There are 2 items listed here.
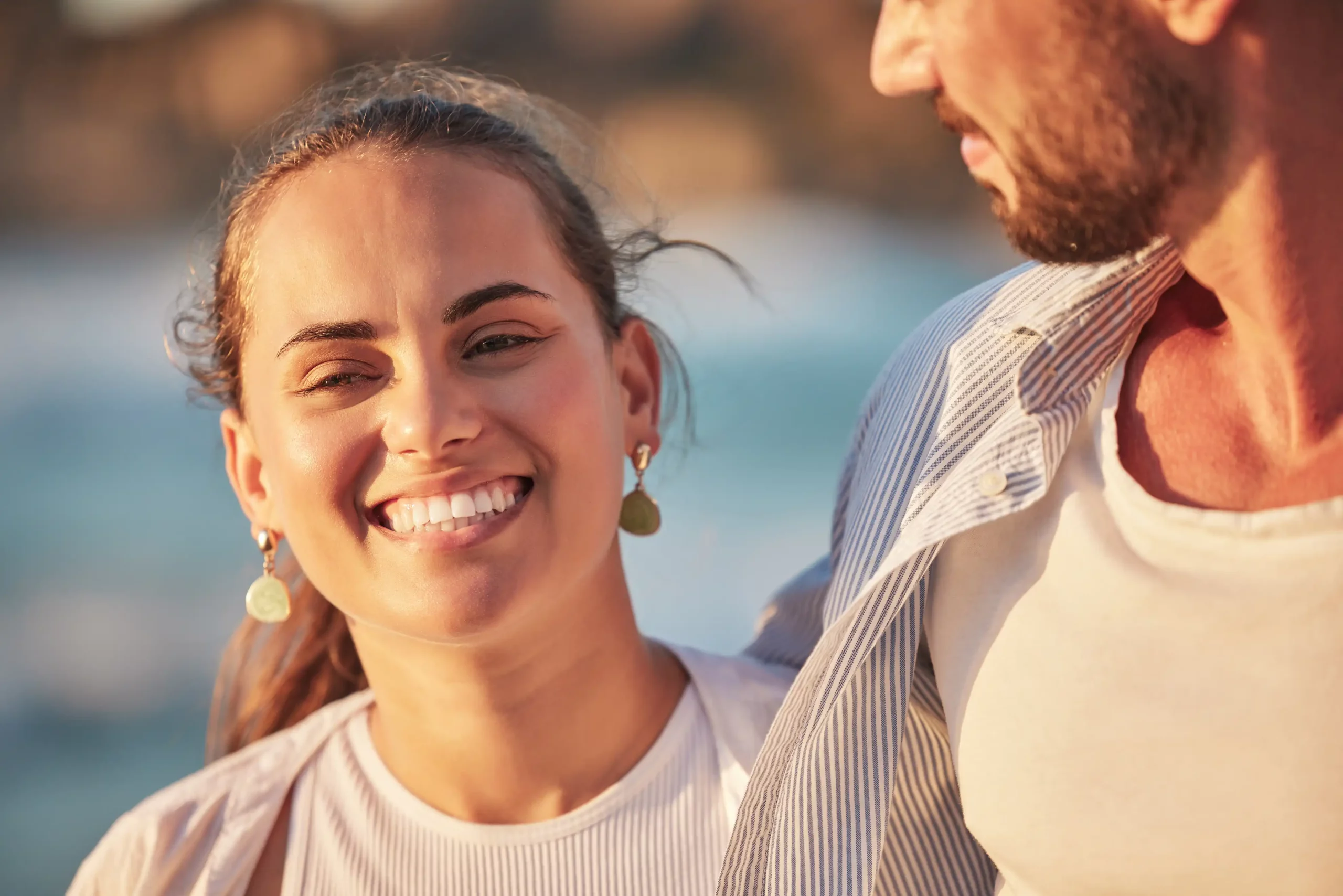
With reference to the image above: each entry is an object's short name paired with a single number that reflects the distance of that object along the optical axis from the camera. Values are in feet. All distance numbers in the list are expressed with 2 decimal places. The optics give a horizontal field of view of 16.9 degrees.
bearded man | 5.21
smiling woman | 5.54
